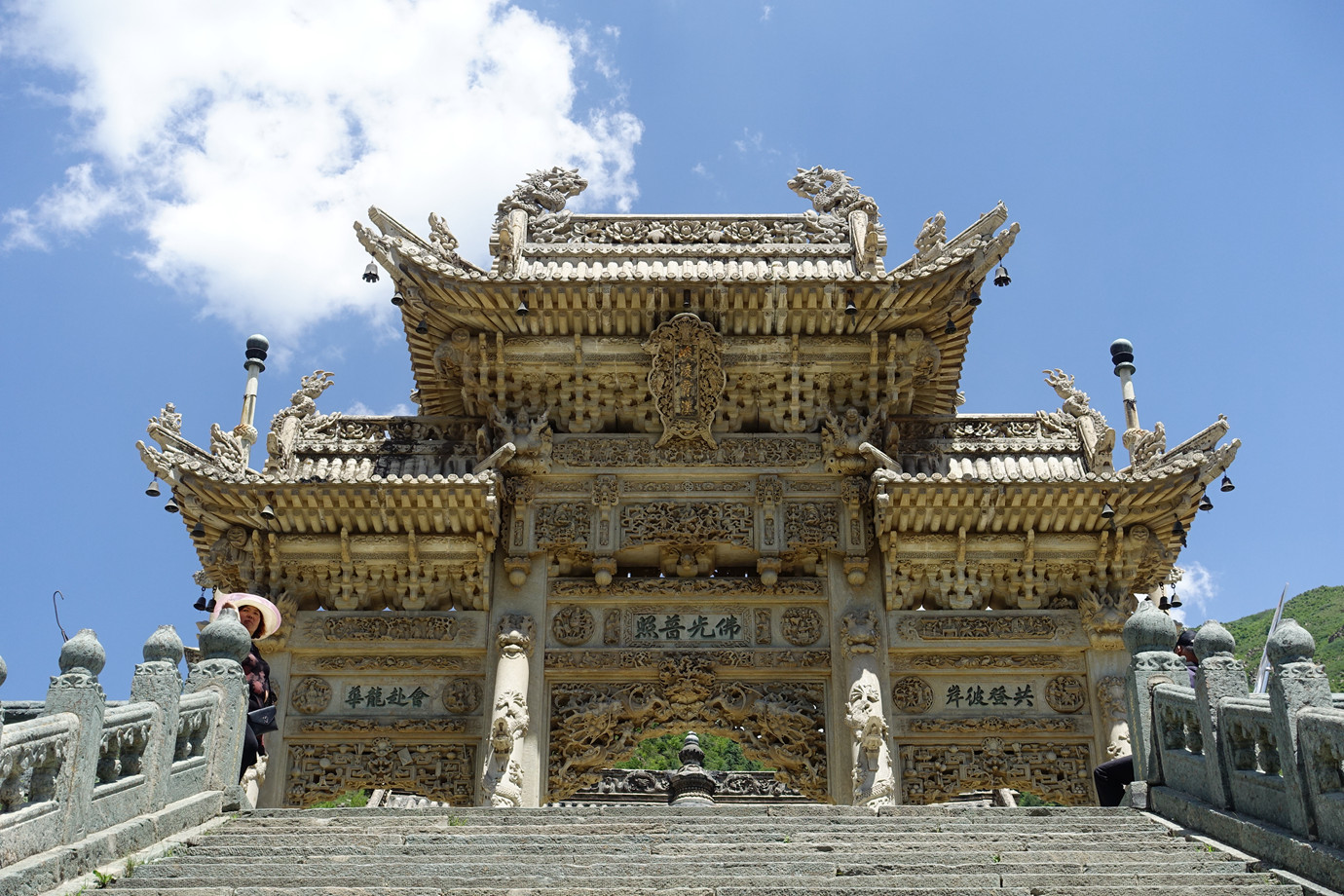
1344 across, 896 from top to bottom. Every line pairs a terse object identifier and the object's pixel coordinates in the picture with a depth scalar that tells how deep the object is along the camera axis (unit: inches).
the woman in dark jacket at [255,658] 415.8
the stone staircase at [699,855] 275.0
